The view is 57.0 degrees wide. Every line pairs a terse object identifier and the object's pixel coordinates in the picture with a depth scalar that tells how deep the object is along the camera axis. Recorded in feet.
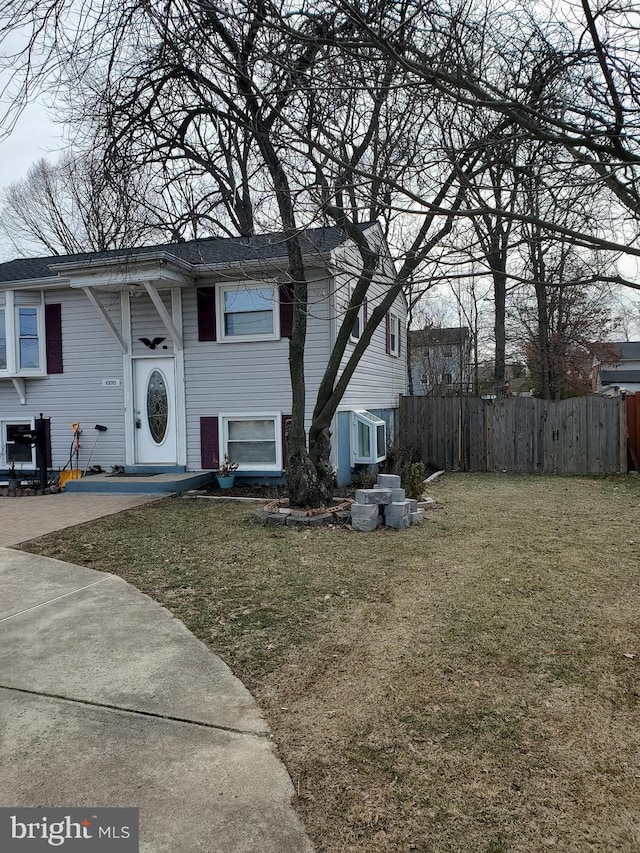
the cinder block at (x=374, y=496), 22.38
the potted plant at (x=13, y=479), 33.76
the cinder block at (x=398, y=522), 22.31
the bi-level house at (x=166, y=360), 32.68
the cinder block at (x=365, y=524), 22.16
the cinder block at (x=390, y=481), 23.13
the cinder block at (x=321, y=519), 23.26
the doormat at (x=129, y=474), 34.94
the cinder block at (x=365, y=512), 22.24
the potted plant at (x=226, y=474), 33.45
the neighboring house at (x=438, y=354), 83.71
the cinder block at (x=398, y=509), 22.30
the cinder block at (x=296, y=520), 23.30
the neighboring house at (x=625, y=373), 124.88
